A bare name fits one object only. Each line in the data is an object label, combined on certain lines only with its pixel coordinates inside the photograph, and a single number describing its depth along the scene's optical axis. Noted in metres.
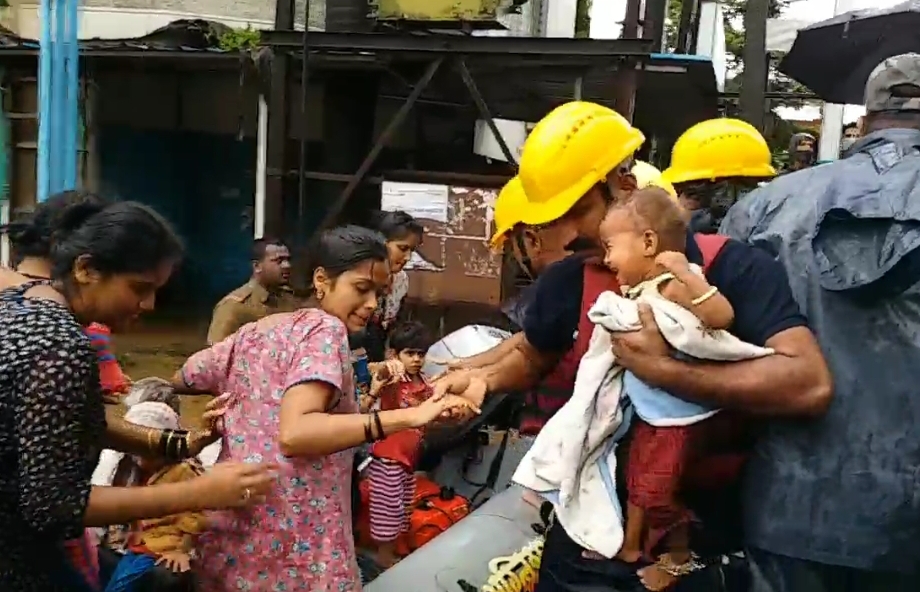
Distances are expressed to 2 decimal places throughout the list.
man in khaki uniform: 5.16
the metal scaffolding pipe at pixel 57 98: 6.89
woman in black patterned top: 1.87
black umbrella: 4.92
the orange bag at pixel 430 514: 4.35
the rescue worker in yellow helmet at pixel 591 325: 1.98
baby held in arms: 2.00
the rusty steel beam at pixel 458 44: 6.48
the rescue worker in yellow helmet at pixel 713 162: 4.79
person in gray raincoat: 2.03
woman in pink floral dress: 2.36
